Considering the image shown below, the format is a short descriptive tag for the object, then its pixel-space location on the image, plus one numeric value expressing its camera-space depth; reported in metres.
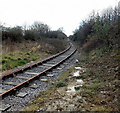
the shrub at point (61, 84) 5.82
